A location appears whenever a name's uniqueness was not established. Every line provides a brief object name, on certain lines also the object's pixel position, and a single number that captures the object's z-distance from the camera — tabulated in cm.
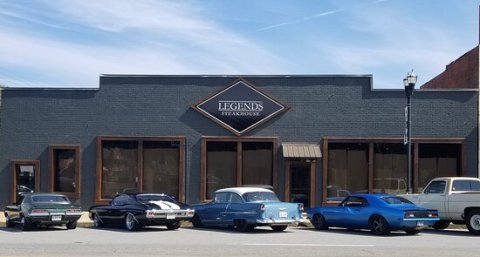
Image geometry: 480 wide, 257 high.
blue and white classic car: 2050
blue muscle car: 1964
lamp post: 2556
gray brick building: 2998
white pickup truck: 2053
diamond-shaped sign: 3042
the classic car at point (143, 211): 2110
